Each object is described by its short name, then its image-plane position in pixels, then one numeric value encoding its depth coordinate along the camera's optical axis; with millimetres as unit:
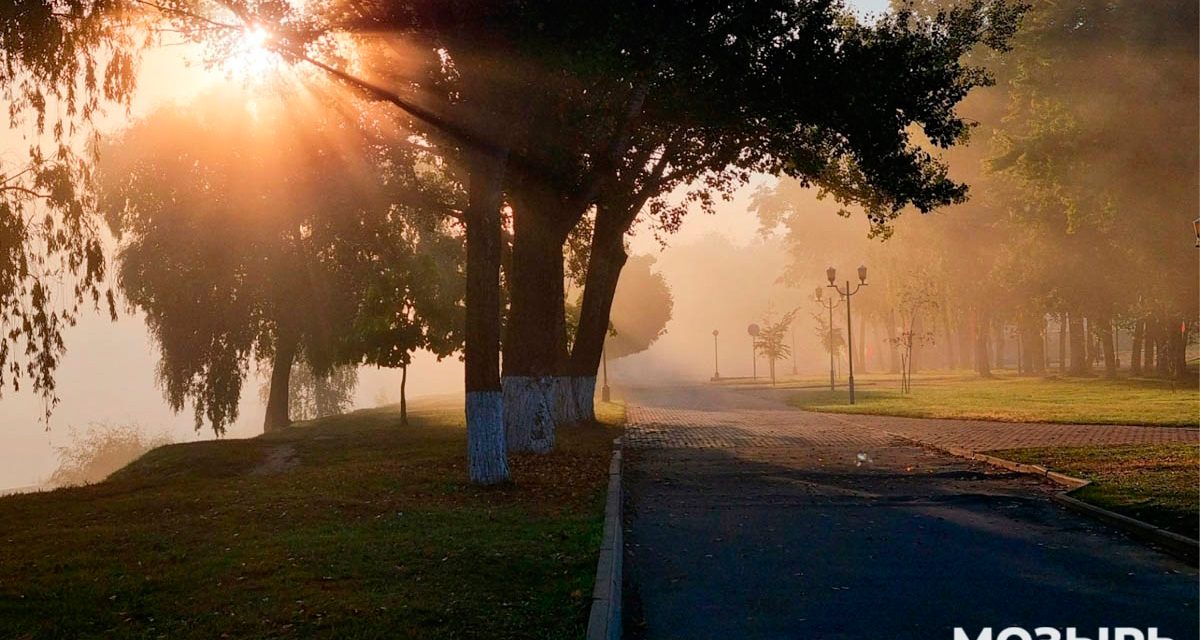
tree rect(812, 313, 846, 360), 72188
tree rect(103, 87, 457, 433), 29000
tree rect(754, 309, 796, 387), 72625
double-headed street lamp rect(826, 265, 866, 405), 38228
